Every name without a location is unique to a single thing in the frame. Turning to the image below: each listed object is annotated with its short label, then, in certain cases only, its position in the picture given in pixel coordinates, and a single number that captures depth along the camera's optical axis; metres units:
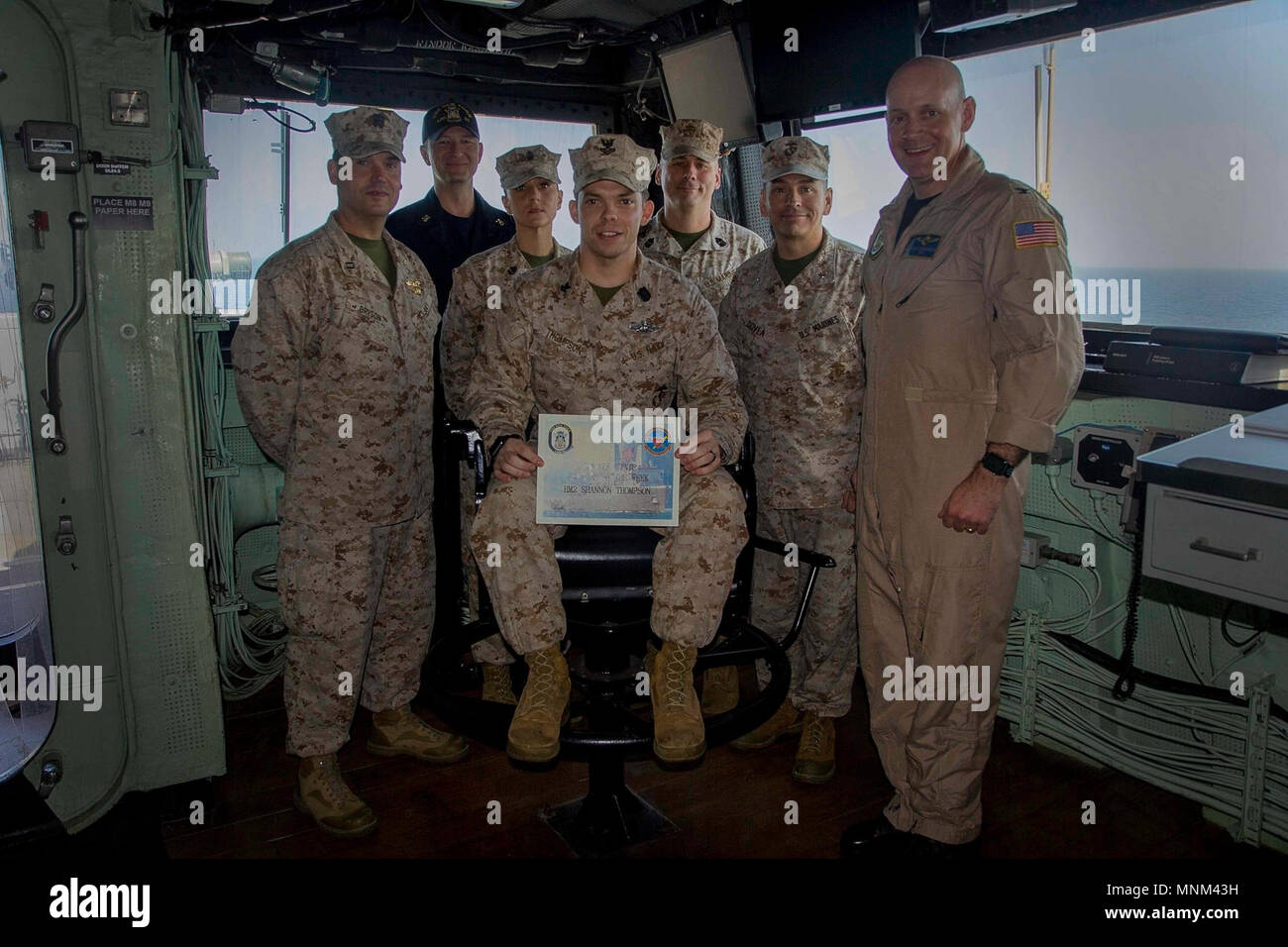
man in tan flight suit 2.09
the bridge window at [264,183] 3.79
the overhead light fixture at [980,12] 2.77
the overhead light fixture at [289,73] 3.43
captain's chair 1.90
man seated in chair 2.00
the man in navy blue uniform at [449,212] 3.37
